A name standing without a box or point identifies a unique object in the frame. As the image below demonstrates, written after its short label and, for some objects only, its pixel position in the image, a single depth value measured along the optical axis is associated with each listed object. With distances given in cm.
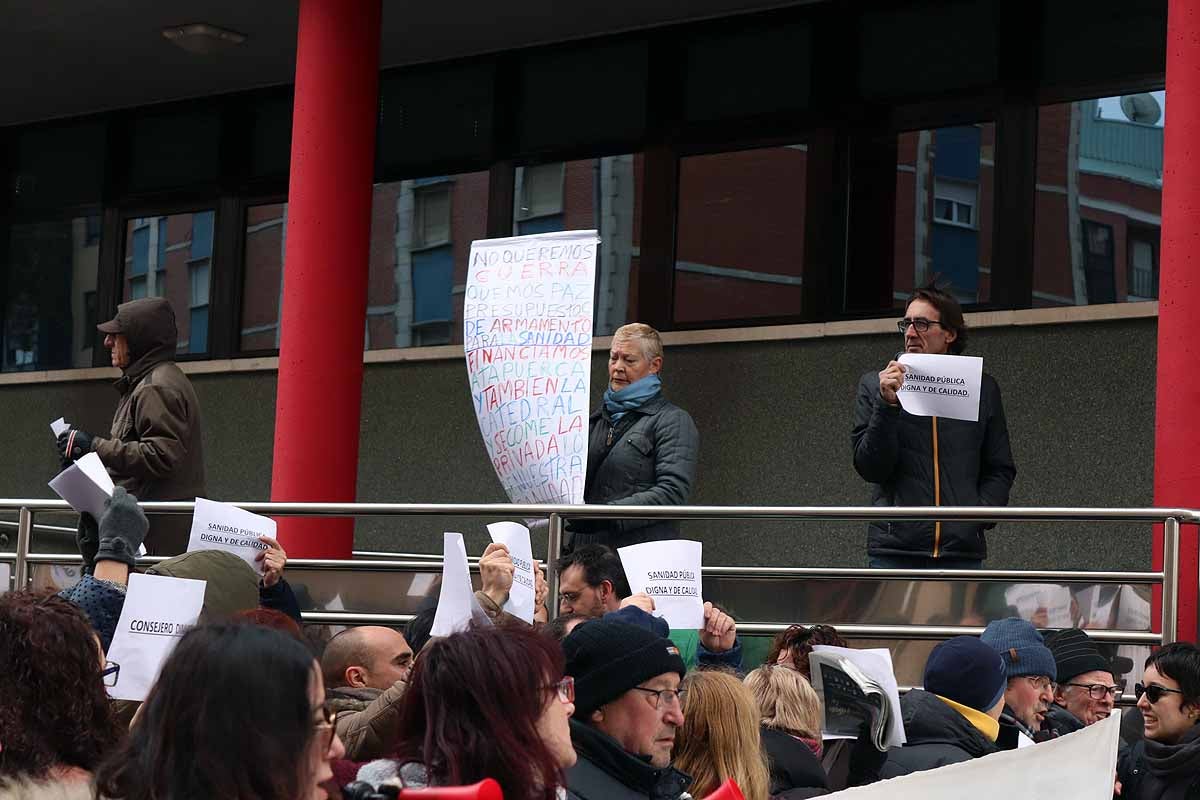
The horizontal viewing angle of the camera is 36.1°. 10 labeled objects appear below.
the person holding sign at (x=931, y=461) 766
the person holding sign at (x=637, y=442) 809
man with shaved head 559
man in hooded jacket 830
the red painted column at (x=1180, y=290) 762
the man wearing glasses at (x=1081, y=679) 699
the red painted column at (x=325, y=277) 1029
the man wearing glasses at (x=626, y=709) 428
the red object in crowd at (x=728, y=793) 369
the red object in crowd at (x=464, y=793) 271
